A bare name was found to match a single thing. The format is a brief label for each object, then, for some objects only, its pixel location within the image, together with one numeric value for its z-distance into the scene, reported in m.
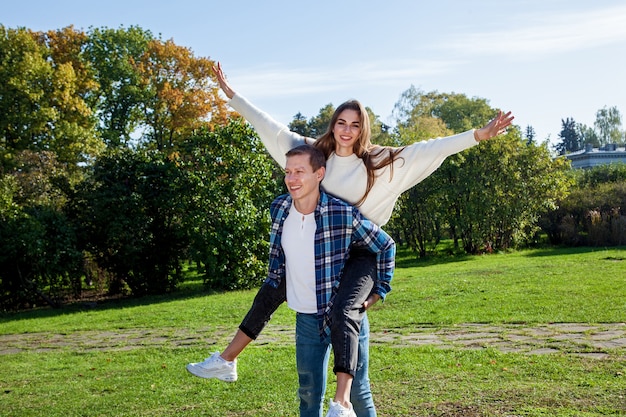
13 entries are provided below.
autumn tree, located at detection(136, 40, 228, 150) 32.88
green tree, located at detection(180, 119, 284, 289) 18.77
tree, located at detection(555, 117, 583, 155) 104.75
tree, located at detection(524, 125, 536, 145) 108.94
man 3.62
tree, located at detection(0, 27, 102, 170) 25.11
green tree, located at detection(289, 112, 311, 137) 56.52
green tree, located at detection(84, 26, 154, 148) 32.41
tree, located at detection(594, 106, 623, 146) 93.94
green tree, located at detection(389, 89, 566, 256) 26.98
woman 3.86
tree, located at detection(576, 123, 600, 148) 97.44
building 75.62
